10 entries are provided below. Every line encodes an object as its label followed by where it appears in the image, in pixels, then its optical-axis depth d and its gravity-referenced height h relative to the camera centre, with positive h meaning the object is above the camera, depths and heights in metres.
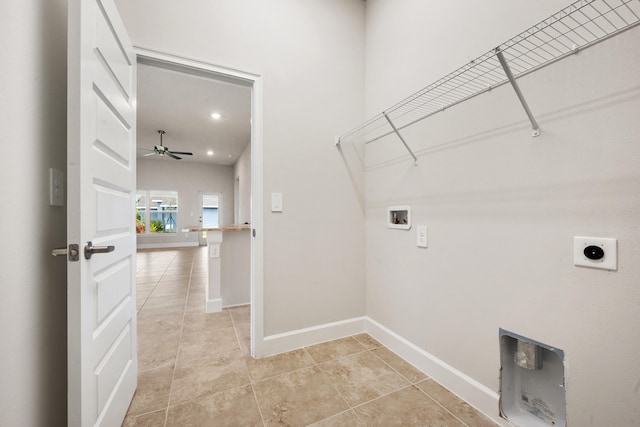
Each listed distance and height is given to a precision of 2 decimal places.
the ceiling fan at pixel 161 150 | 5.13 +1.42
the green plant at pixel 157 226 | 8.37 -0.31
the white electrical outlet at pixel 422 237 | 1.60 -0.14
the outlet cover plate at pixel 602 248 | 0.87 -0.14
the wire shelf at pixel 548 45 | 0.86 +0.71
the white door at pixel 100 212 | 0.82 +0.02
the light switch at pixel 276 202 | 1.84 +0.11
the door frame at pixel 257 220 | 1.79 -0.03
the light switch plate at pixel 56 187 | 0.94 +0.12
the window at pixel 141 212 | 8.02 +0.17
